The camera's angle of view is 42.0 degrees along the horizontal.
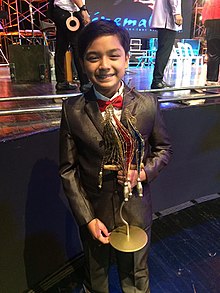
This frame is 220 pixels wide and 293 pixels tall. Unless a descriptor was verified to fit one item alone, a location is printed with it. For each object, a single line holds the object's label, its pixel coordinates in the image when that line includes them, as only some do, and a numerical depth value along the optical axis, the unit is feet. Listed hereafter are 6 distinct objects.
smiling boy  2.48
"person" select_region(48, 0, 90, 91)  6.29
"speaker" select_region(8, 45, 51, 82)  11.05
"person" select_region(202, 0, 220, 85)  8.23
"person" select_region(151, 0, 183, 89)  7.10
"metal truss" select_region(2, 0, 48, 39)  21.11
